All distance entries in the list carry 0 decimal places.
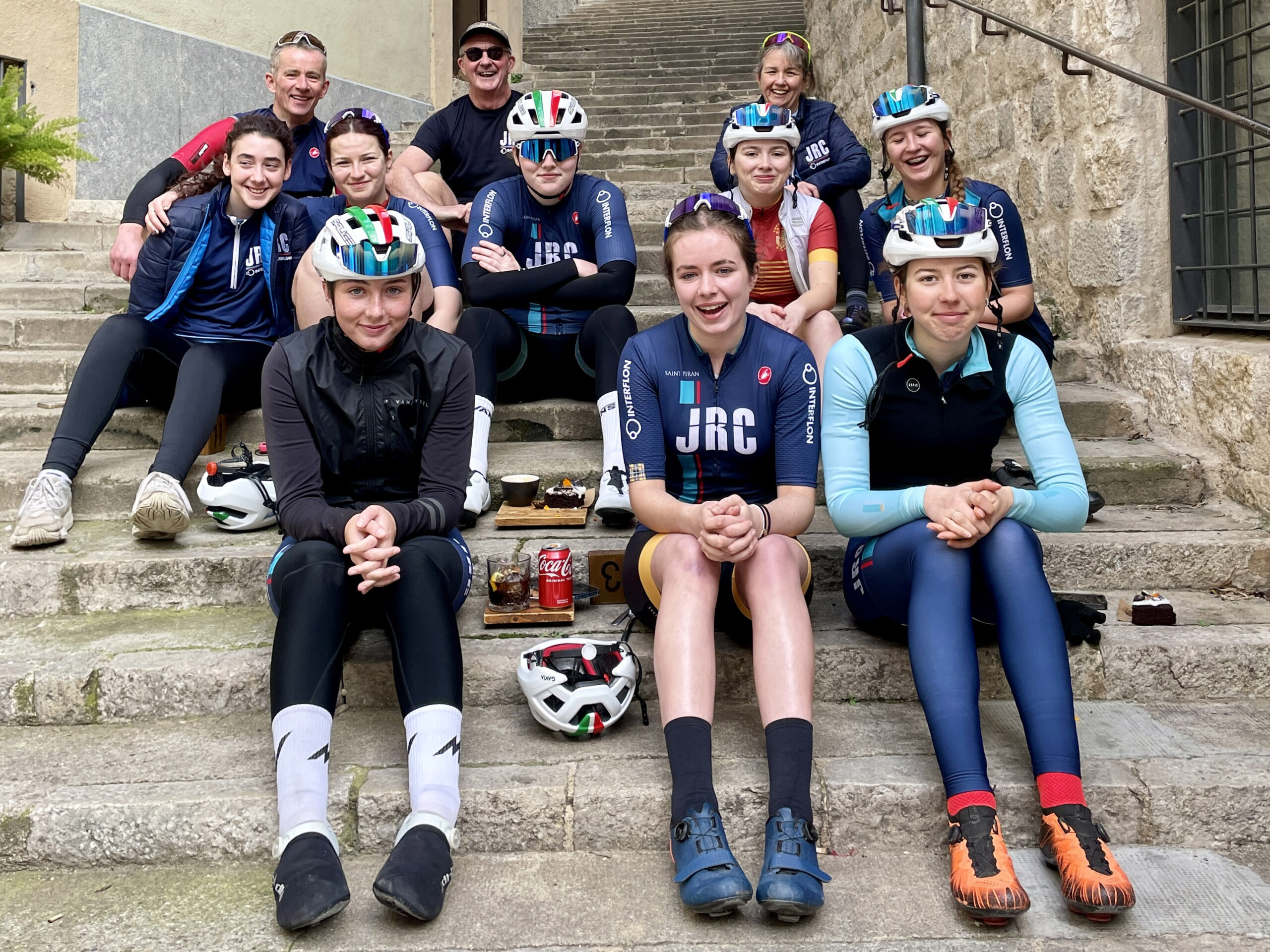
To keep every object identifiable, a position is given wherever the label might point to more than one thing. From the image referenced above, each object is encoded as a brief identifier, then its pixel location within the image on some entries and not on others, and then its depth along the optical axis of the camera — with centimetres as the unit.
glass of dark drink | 313
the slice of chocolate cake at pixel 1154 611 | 300
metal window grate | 365
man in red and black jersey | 427
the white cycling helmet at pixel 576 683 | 260
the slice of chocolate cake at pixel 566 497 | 361
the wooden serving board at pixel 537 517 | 352
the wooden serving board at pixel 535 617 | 307
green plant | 614
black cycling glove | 281
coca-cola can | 308
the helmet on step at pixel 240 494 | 350
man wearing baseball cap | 496
